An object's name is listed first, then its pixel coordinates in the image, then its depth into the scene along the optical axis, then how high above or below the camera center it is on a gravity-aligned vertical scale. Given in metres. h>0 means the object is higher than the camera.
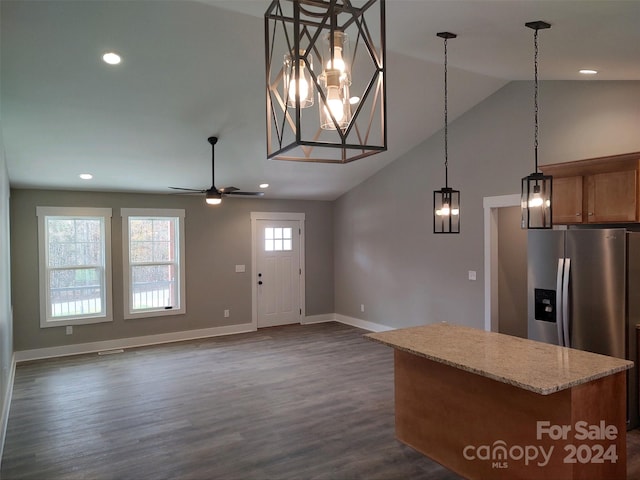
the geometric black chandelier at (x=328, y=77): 1.63 +0.62
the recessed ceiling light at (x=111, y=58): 3.61 +1.46
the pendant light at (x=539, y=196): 2.92 +0.26
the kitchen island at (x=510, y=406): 2.50 -1.09
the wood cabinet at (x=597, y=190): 3.82 +0.39
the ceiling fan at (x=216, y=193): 5.01 +0.49
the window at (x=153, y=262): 7.00 -0.39
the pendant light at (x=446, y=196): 3.33 +0.34
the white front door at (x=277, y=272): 8.19 -0.65
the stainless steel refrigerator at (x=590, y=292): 3.72 -0.51
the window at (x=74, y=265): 6.43 -0.39
